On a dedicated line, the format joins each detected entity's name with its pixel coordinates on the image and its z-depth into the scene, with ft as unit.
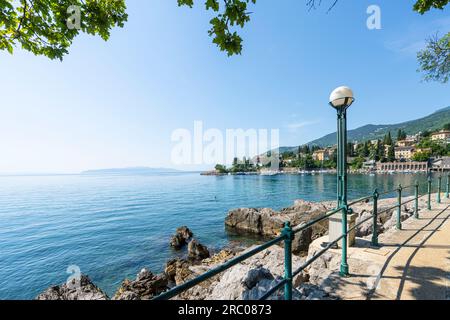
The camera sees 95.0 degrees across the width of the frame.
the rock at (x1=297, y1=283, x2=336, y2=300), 10.15
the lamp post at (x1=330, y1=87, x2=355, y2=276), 14.52
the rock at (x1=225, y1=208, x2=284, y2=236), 61.62
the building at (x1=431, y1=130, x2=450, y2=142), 411.13
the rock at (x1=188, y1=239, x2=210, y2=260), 46.85
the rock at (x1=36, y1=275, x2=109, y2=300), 24.48
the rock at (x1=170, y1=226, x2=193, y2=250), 55.72
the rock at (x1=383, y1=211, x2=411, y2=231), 26.12
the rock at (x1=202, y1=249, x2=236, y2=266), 39.27
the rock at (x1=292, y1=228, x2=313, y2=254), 39.93
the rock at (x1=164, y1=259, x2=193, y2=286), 33.91
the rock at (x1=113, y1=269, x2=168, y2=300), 29.57
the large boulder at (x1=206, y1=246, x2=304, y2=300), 13.26
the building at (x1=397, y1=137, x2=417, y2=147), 454.40
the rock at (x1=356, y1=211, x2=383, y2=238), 25.88
